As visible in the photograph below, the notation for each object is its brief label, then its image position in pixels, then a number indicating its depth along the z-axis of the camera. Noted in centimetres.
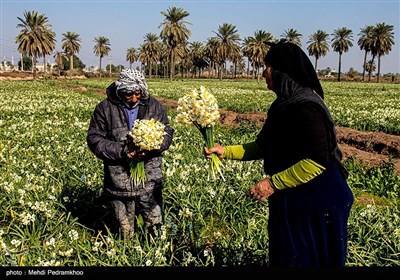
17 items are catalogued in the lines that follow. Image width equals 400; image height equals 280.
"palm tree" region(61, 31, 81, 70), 9344
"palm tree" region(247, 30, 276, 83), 7512
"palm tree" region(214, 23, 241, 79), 8350
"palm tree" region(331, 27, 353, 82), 8988
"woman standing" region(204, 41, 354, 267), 244
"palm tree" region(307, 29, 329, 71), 9344
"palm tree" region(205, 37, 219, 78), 8872
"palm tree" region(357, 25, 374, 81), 8589
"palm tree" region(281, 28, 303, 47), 8924
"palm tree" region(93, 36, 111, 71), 10712
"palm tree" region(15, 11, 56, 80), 6988
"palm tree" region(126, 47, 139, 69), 12369
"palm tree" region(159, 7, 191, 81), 7456
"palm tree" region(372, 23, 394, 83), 8350
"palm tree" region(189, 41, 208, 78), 10919
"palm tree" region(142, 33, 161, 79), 9644
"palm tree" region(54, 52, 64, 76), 9094
